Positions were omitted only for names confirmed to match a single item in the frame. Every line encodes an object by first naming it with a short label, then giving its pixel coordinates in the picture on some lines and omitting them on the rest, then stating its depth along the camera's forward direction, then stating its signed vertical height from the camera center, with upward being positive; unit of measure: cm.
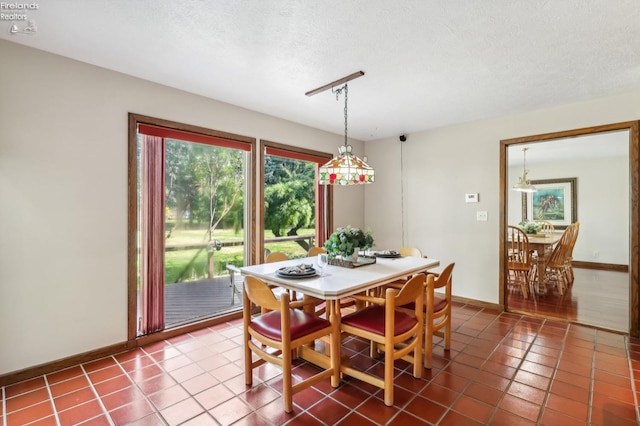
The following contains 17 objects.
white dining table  200 -48
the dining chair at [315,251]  350 -44
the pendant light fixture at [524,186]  584 +52
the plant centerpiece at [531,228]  544 -27
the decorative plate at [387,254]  317 -43
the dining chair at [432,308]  241 -79
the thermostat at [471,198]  409 +20
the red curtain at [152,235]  294 -21
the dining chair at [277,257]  306 -45
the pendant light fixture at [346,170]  262 +38
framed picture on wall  688 +25
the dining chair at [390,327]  198 -79
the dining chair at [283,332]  189 -80
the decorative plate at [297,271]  226 -45
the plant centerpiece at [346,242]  263 -26
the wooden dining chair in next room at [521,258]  434 -66
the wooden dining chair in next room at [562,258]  452 -70
